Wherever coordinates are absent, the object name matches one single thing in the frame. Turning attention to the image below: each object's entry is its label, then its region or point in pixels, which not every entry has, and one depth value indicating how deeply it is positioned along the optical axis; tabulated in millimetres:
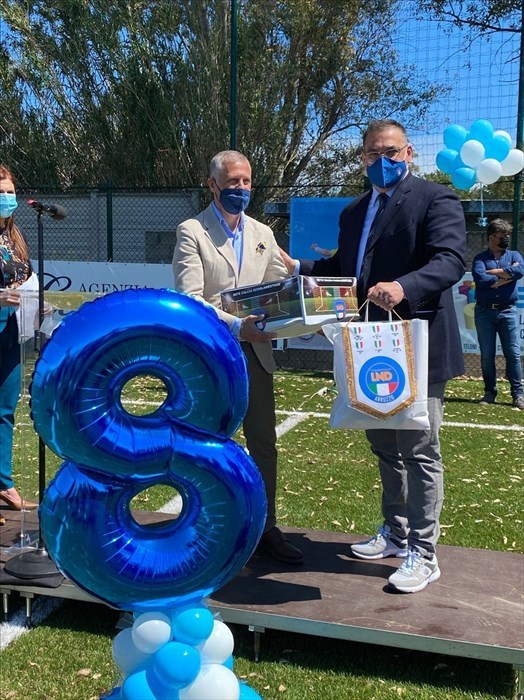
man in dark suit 3277
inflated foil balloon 1812
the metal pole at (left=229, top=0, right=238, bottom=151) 10703
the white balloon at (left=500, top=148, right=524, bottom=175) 9219
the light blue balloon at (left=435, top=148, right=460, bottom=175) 9602
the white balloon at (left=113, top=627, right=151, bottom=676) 1931
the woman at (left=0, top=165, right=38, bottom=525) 4000
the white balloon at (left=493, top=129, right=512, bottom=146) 9242
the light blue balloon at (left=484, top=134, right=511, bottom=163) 9219
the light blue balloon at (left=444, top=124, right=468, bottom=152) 9500
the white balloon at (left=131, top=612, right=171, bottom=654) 1883
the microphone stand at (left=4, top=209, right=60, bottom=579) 3391
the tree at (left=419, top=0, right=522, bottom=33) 10297
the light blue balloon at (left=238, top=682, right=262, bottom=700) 1977
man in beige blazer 3291
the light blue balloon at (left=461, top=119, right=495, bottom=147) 9281
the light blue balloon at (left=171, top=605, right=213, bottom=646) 1895
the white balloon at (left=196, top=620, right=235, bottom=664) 1938
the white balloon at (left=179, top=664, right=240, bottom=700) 1840
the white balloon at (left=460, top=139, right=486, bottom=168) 9195
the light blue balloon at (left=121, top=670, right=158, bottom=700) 1834
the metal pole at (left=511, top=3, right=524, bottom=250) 9812
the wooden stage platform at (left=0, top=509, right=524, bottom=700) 2859
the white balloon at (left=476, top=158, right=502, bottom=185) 9188
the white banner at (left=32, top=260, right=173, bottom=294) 11055
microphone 3393
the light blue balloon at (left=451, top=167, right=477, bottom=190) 9328
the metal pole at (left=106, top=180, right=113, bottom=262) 12016
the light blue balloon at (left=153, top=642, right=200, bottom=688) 1820
